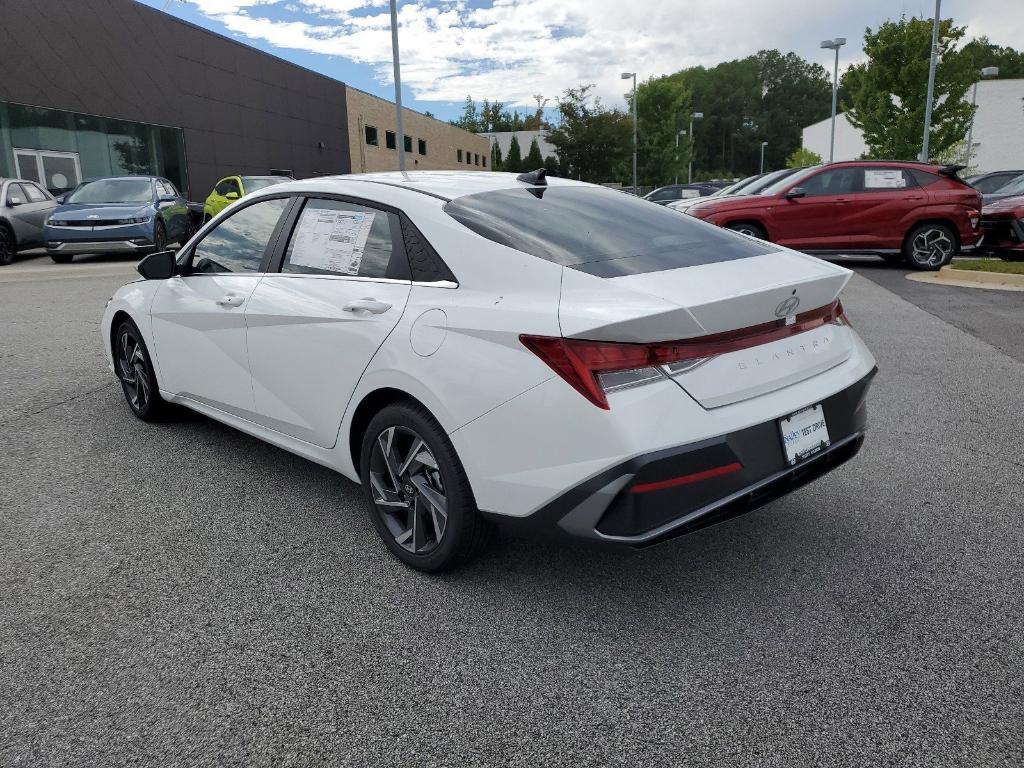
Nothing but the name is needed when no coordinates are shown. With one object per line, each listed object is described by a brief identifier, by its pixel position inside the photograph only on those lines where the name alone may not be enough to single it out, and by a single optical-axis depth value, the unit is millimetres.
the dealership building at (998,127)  54219
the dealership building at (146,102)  22312
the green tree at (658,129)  61438
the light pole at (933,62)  21938
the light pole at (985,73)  38812
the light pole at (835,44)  39688
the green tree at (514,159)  72562
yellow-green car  16641
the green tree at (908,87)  27453
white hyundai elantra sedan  2381
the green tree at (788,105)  117375
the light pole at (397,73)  22125
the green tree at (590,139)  54969
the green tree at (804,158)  67375
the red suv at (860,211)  12414
